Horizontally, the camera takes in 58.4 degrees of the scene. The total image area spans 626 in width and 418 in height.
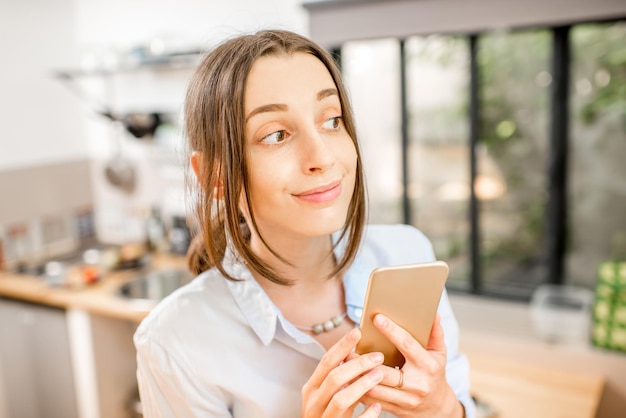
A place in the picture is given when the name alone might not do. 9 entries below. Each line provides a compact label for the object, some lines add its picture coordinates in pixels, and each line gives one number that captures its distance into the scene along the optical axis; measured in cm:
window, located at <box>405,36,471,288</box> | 238
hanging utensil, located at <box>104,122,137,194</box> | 321
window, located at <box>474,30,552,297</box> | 224
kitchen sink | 265
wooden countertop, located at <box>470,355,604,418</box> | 165
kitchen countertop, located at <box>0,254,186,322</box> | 237
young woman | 77
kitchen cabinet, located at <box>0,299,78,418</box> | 256
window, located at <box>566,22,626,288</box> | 209
